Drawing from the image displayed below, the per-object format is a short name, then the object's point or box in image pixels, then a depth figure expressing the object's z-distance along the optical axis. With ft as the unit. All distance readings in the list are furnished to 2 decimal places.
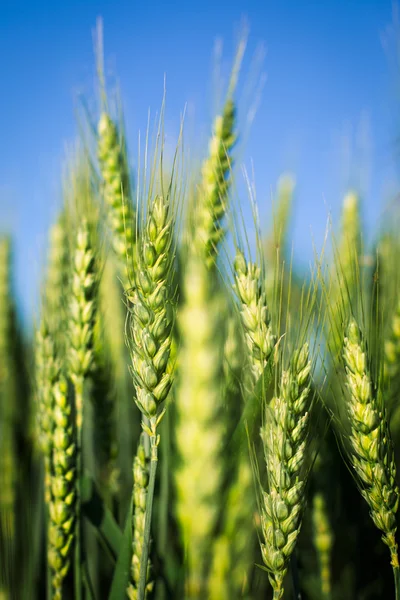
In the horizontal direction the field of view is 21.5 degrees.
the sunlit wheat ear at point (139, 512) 1.16
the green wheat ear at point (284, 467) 1.13
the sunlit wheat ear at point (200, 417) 1.01
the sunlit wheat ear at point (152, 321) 1.11
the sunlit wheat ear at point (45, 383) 1.30
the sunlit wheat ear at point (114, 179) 1.40
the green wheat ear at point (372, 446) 1.17
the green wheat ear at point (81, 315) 1.31
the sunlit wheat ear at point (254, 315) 1.19
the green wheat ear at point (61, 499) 1.25
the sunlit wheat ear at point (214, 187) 1.34
